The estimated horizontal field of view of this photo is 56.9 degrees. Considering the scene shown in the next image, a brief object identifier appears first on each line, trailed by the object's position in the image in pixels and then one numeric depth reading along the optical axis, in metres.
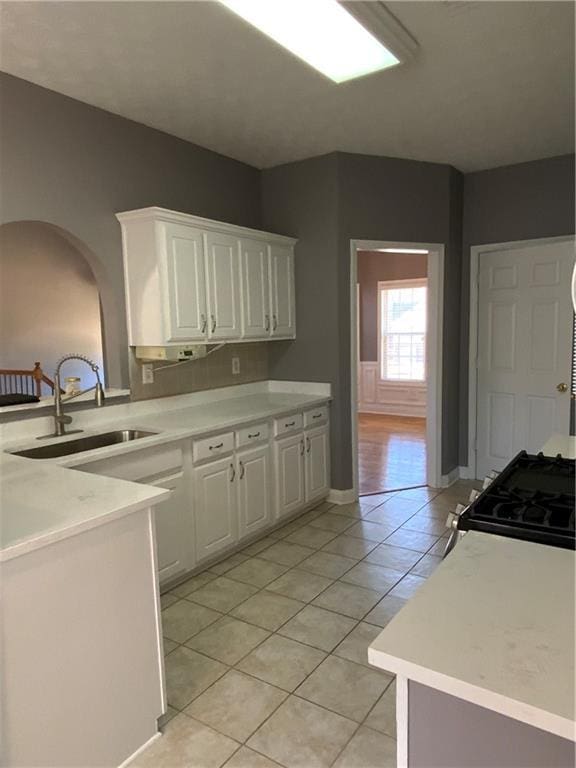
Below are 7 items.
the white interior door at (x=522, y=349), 4.41
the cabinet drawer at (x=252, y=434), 3.43
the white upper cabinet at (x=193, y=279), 3.24
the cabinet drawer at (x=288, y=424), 3.75
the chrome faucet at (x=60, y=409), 2.85
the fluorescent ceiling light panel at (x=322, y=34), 2.07
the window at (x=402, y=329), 8.28
